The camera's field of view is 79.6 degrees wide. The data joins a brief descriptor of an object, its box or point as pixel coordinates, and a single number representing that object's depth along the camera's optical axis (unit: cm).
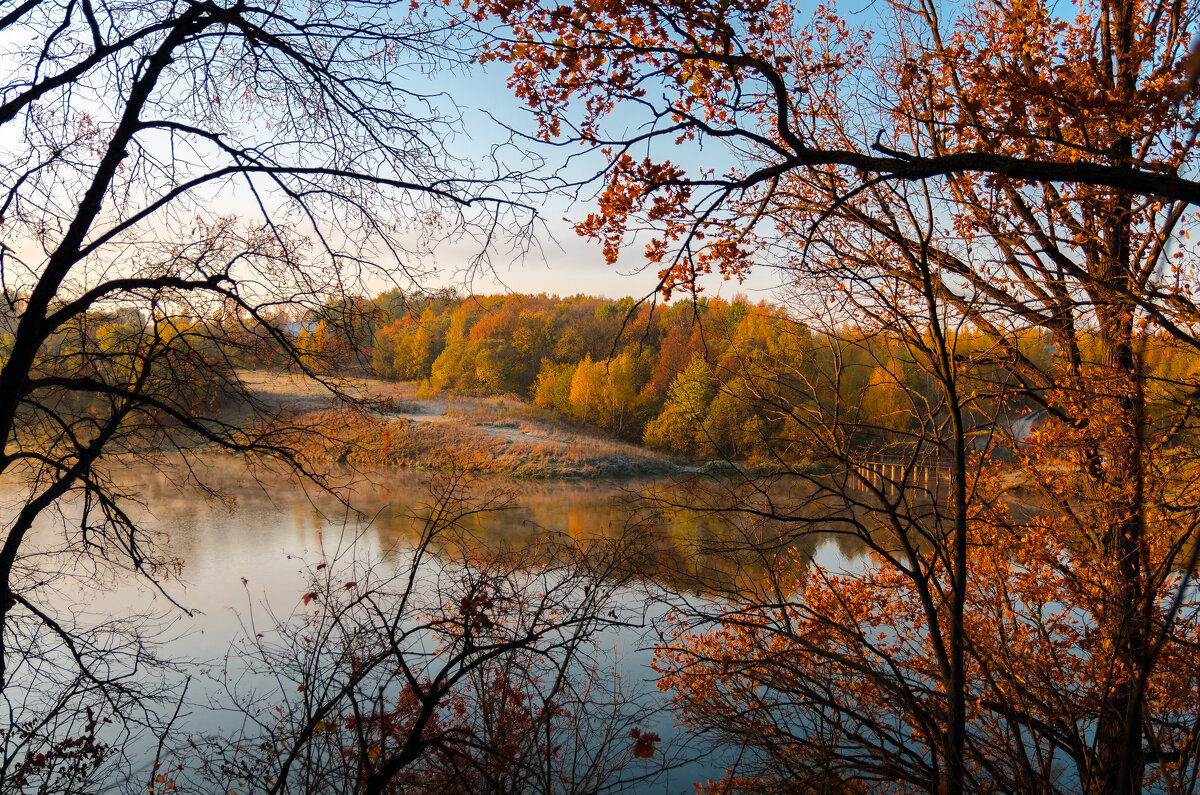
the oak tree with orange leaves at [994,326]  319
